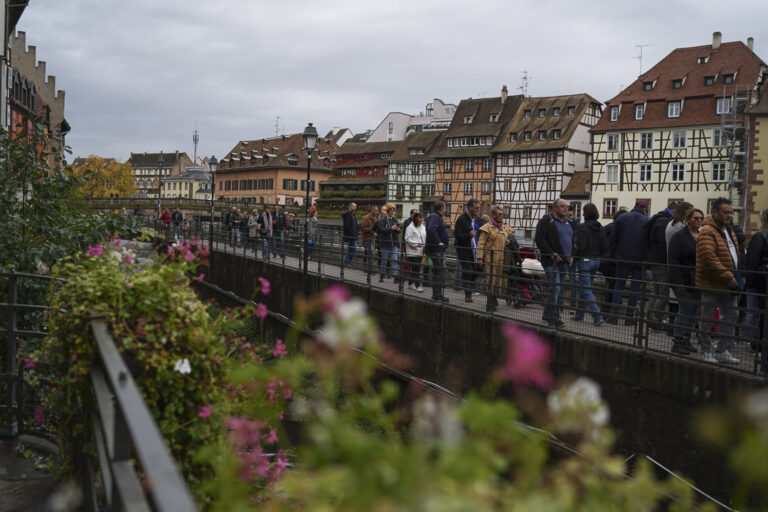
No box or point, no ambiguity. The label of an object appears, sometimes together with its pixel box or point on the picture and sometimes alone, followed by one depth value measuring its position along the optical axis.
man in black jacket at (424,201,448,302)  13.19
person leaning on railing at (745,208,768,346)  8.49
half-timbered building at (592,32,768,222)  45.75
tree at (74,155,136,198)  89.75
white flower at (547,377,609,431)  1.28
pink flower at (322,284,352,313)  1.50
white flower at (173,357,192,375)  2.97
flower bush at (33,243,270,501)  3.01
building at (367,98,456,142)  88.50
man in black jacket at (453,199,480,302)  13.30
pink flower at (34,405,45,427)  5.24
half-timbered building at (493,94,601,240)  56.78
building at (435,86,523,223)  63.00
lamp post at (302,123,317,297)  17.33
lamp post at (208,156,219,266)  29.61
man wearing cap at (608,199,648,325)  11.03
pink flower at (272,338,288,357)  3.20
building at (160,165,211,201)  146.00
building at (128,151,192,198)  169.39
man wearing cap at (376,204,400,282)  16.21
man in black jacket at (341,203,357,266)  18.01
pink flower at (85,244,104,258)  3.61
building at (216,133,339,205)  95.12
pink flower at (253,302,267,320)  3.60
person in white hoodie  14.40
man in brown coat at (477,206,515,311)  11.80
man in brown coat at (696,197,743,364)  8.02
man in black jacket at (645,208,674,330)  10.41
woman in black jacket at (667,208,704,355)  8.77
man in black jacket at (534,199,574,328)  10.73
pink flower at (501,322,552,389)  1.17
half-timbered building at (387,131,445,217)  70.75
